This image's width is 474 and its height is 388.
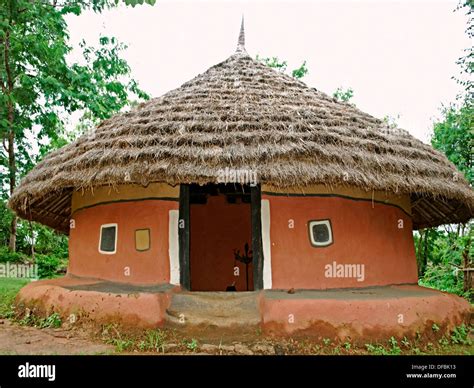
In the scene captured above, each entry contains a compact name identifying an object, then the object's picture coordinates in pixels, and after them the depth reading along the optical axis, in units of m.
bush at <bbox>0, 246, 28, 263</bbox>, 11.84
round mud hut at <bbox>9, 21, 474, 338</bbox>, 5.54
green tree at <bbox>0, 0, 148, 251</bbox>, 10.51
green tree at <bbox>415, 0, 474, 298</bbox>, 10.12
